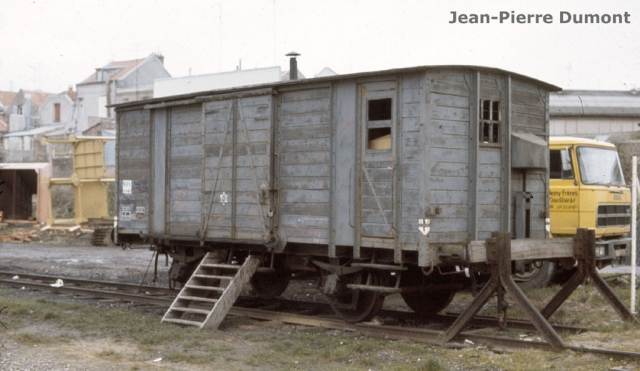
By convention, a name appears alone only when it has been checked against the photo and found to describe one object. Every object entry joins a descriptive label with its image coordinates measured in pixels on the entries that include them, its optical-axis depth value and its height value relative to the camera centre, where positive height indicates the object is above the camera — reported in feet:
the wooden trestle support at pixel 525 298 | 27.96 -3.57
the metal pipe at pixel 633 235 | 35.17 -1.73
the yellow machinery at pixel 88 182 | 91.25 +1.77
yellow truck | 45.32 +0.49
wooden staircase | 34.55 -4.72
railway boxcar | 31.07 +1.05
